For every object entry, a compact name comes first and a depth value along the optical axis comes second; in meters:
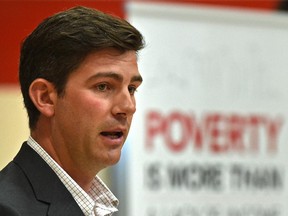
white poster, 5.83
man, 3.84
